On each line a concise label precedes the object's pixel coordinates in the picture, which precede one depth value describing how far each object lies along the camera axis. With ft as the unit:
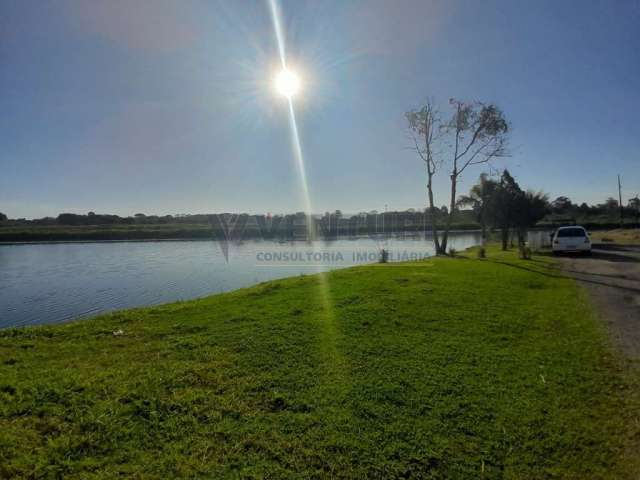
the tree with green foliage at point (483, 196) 78.85
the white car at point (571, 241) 55.62
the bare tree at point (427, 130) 70.44
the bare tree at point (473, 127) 66.33
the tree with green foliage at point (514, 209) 73.51
